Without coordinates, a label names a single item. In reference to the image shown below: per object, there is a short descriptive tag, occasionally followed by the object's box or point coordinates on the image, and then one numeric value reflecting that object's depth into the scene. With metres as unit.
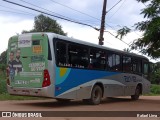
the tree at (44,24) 39.66
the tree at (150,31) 13.86
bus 11.16
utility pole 20.34
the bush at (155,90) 30.73
